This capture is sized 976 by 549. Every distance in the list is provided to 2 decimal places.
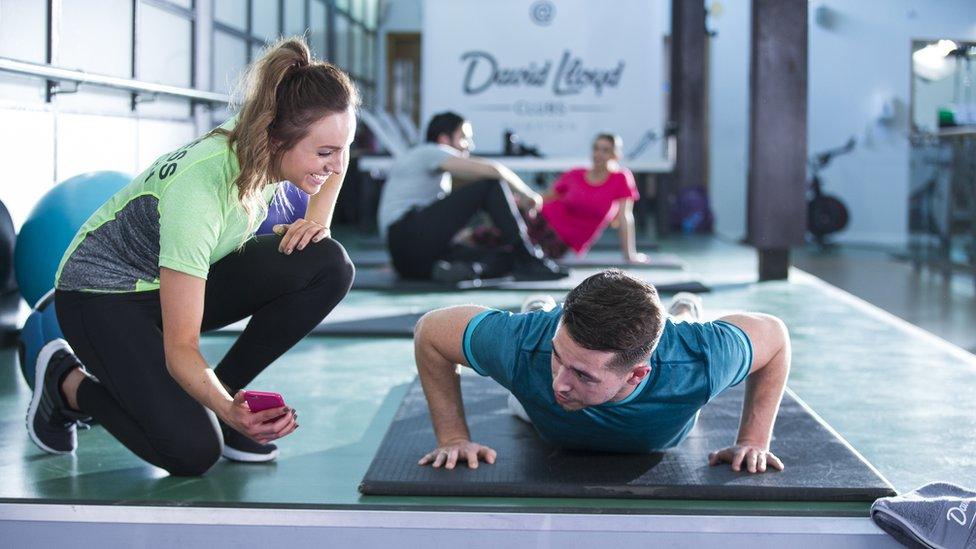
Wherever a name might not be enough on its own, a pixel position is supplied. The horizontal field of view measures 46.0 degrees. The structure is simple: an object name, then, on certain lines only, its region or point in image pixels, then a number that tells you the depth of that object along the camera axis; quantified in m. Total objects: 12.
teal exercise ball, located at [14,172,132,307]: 3.63
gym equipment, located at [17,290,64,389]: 2.71
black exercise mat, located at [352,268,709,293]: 5.56
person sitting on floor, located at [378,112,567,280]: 5.62
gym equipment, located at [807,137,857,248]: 10.91
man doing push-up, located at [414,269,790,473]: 1.91
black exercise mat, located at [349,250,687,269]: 6.78
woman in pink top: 6.59
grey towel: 1.89
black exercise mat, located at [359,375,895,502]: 2.12
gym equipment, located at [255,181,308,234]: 2.49
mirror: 10.59
